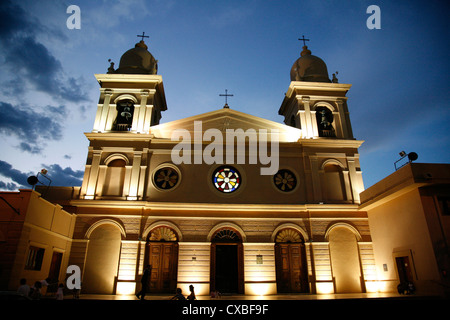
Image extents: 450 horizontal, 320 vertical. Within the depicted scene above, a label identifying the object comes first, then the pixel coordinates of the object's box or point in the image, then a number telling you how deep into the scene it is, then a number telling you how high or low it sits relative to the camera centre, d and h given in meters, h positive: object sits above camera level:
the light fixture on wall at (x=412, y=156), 13.99 +5.26
